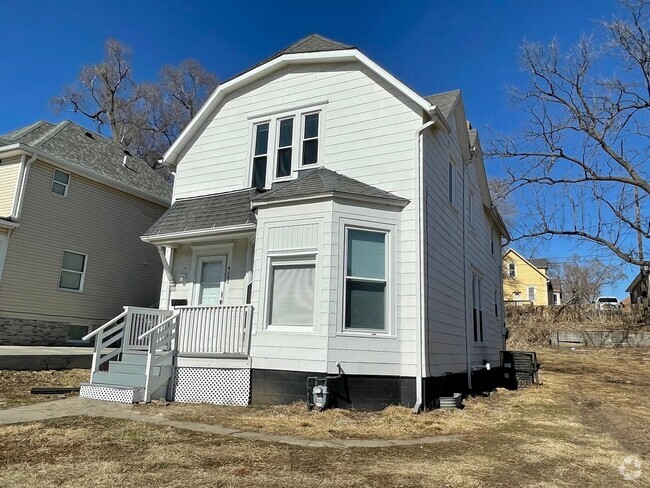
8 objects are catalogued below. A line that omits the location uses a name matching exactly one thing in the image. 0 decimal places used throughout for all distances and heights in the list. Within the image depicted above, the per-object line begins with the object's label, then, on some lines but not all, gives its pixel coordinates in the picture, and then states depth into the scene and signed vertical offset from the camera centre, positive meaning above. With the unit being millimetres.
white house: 7801 +1768
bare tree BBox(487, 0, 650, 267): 14773 +7225
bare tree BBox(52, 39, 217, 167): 30750 +15683
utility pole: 15938 +4126
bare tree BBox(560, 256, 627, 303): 50028 +8004
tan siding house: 14141 +3367
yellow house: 45500 +6420
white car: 24947 +2346
